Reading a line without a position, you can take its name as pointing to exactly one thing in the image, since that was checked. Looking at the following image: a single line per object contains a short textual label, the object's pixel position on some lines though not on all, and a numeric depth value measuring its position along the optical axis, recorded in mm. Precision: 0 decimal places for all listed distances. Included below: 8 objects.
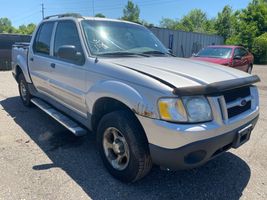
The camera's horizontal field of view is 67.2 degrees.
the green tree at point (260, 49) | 18944
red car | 7741
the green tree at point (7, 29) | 84954
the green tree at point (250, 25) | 20574
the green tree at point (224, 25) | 26459
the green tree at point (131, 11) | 67132
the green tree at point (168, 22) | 71363
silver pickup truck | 1867
